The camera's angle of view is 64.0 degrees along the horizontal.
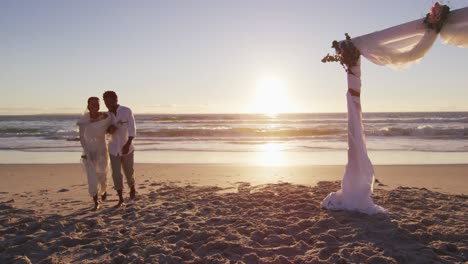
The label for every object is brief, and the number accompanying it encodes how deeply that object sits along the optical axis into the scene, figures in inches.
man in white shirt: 241.3
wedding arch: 198.8
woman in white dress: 235.1
